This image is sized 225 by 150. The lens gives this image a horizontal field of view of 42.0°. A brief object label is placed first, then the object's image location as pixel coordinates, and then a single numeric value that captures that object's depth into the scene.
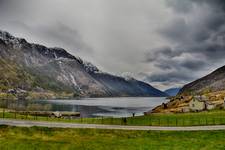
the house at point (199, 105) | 144.12
